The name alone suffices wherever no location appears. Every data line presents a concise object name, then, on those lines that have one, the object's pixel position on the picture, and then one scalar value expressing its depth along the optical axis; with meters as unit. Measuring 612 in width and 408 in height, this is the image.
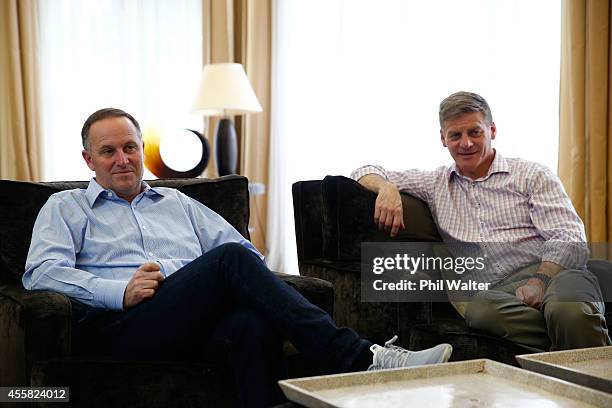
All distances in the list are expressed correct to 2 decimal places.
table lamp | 4.61
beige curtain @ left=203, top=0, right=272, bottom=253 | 5.32
